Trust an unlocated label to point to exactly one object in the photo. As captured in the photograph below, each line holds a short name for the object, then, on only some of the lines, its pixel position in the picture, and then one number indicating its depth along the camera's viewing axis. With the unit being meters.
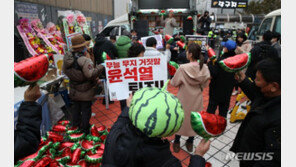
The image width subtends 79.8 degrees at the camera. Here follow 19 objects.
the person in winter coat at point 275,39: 4.44
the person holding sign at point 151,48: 3.53
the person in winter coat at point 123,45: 4.45
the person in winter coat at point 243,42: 5.68
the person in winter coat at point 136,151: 1.07
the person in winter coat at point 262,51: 3.82
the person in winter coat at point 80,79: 2.70
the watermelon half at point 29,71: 1.36
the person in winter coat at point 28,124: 1.33
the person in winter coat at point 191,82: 2.65
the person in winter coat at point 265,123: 1.16
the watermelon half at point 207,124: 1.25
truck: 13.02
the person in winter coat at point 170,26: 8.28
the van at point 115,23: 8.27
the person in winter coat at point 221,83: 3.07
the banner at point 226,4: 21.73
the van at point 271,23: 6.98
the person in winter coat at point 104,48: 4.59
